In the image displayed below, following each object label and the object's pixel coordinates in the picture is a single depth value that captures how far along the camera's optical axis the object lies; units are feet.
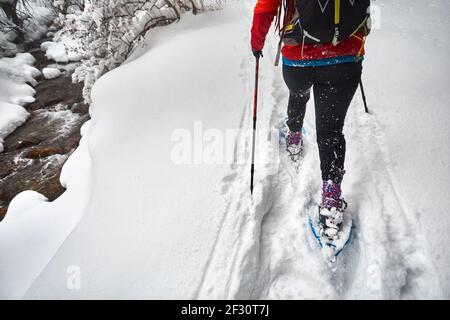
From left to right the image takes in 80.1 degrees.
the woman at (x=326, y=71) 5.58
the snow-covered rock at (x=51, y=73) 28.54
